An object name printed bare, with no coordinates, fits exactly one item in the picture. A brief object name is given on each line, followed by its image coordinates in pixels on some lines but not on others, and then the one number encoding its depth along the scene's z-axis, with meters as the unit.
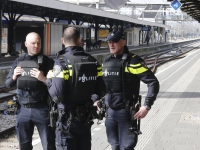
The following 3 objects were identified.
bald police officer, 4.61
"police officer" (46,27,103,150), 3.95
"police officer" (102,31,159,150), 4.45
